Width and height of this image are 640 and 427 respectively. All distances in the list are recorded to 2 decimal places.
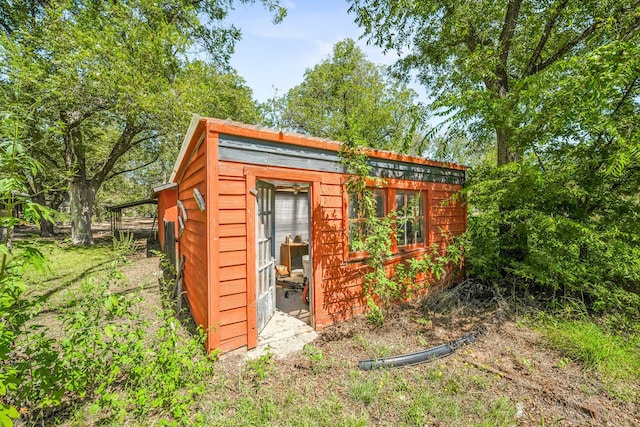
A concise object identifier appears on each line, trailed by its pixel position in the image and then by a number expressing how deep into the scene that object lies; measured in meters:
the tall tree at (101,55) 6.82
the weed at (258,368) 2.75
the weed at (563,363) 2.98
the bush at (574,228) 3.93
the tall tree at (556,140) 3.56
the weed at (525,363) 2.97
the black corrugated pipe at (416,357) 2.97
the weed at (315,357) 2.95
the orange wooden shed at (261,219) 3.06
